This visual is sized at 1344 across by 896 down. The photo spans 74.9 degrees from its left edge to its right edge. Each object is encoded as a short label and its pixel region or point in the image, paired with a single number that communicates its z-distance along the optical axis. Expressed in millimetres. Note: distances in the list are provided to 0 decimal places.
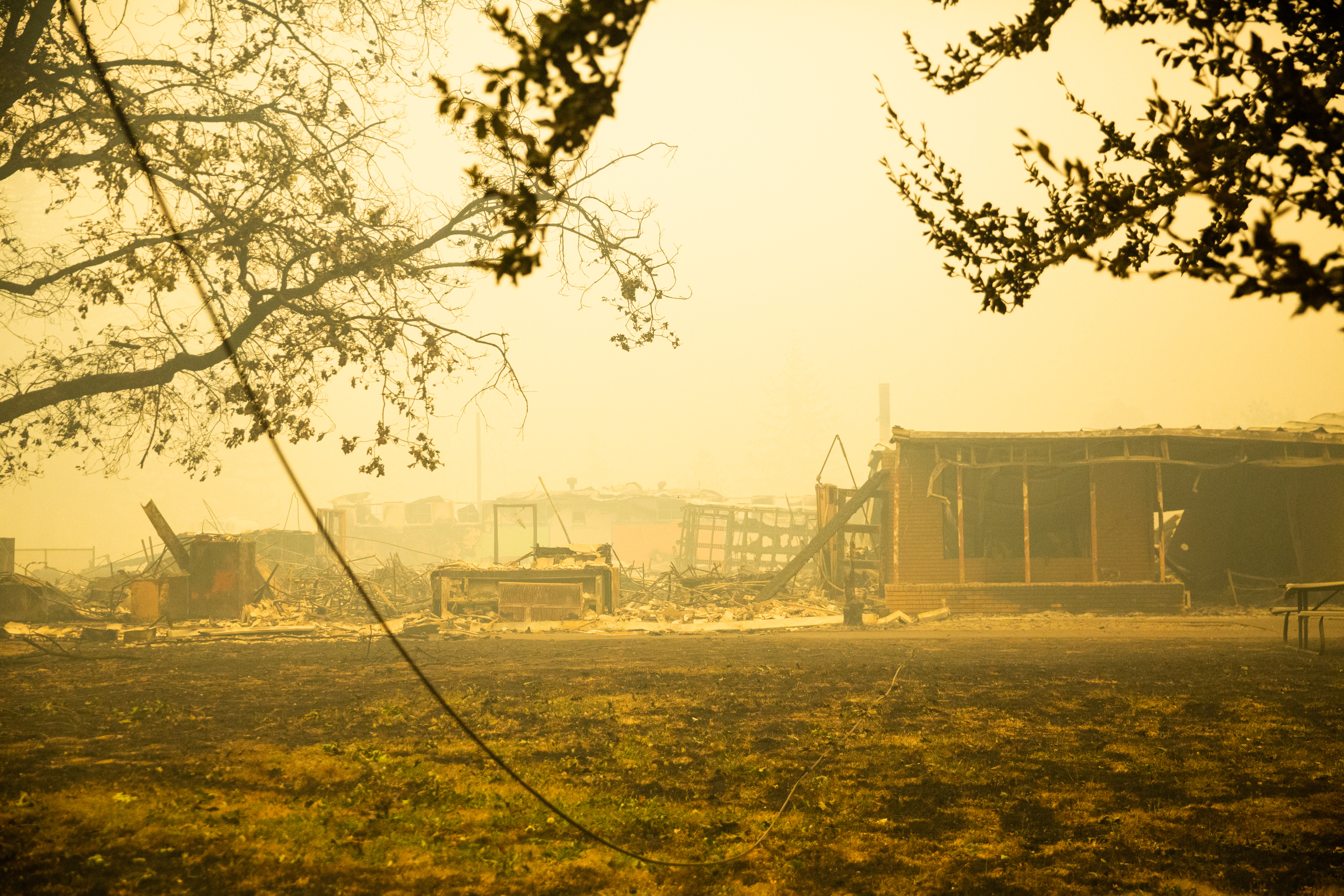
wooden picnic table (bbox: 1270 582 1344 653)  12094
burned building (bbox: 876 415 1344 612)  20719
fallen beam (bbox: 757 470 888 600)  22703
